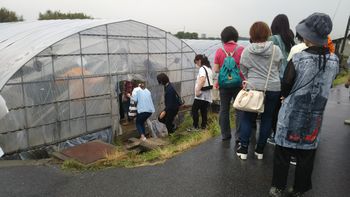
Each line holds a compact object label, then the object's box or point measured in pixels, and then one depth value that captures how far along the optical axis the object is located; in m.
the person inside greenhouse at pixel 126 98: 10.20
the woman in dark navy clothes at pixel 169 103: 7.52
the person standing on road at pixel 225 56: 4.39
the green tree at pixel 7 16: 37.84
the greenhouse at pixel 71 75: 7.62
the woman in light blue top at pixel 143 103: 8.37
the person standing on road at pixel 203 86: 6.20
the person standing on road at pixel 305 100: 2.75
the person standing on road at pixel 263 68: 3.63
